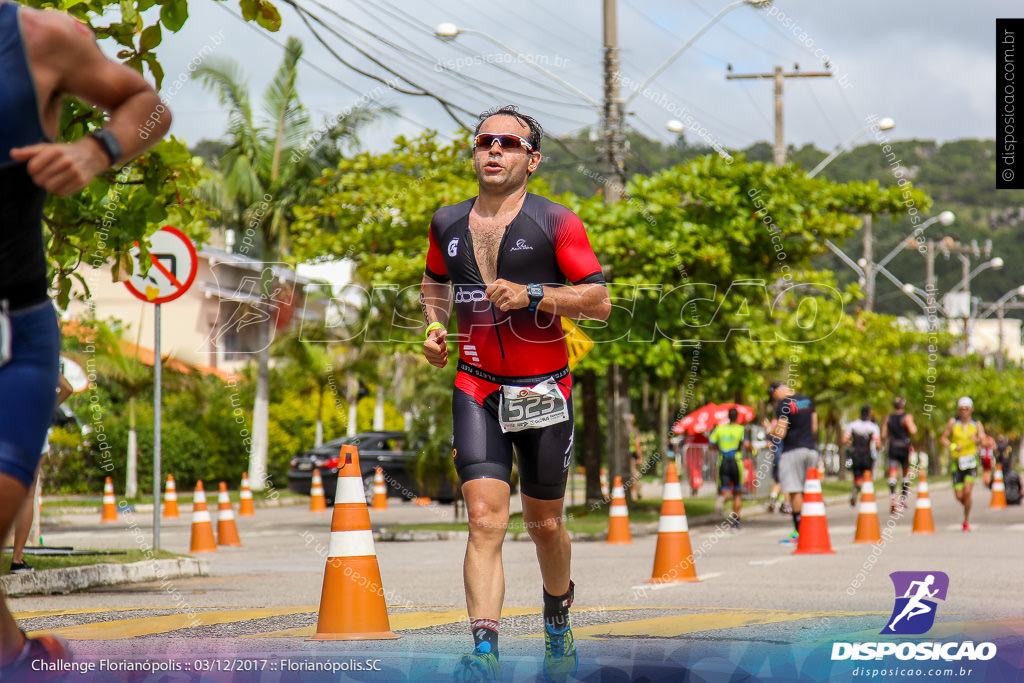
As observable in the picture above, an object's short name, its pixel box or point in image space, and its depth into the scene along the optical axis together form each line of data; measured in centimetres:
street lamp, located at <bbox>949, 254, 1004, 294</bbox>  6425
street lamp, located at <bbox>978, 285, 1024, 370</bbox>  5370
